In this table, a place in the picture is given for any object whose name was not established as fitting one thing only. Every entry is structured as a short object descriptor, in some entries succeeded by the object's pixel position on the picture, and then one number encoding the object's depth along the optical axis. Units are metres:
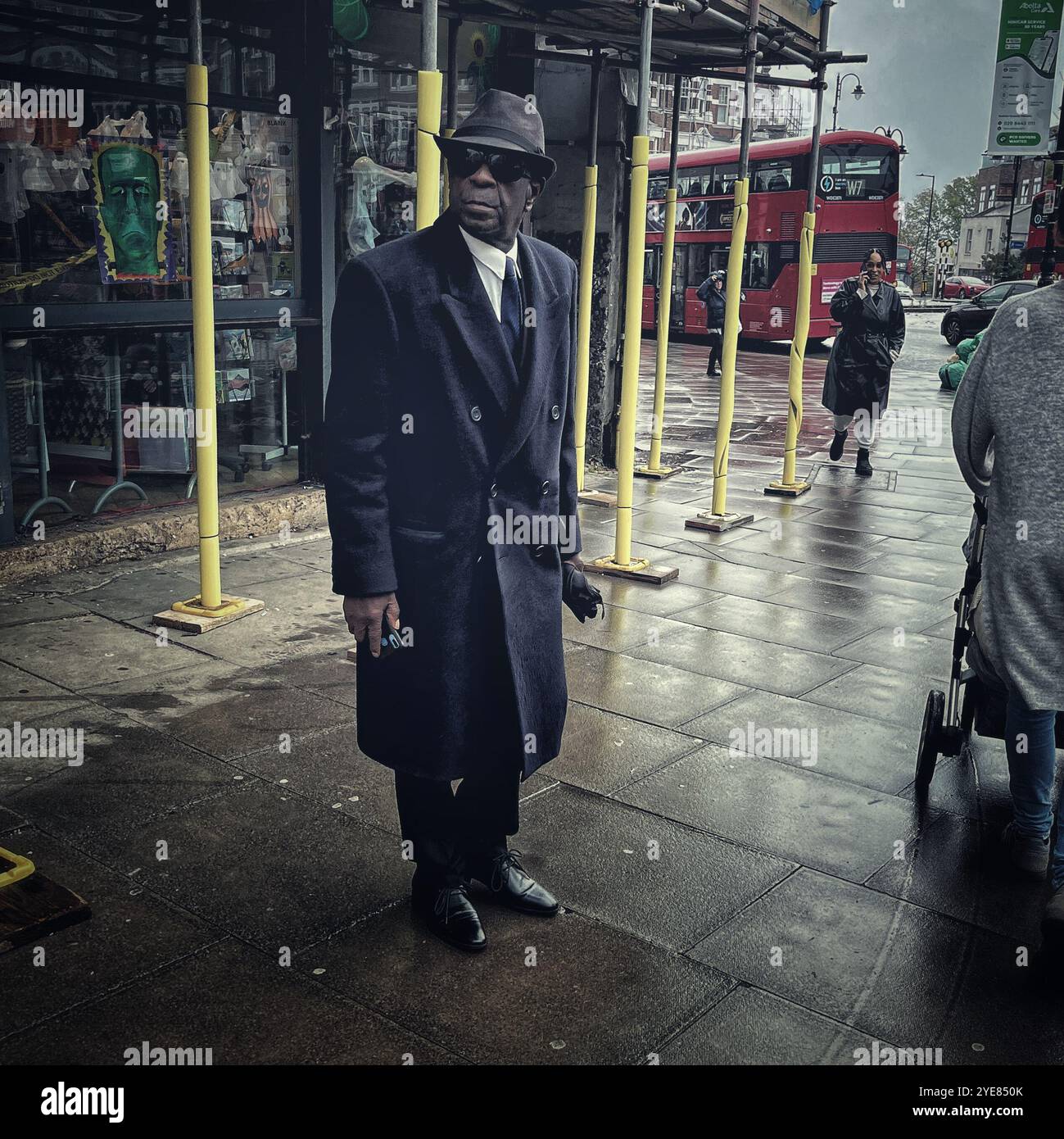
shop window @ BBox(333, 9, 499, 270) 8.51
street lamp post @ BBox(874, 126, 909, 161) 24.74
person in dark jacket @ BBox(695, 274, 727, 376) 21.70
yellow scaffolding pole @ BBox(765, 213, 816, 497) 9.75
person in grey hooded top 3.33
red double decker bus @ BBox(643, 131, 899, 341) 24.69
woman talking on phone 11.05
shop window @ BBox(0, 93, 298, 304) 6.80
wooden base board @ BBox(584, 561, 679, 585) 7.23
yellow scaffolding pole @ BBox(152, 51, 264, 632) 5.68
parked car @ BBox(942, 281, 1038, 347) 32.59
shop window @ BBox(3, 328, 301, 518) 6.98
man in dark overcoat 3.10
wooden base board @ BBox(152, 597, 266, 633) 6.04
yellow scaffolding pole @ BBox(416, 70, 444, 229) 4.86
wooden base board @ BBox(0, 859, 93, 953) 3.22
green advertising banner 12.38
